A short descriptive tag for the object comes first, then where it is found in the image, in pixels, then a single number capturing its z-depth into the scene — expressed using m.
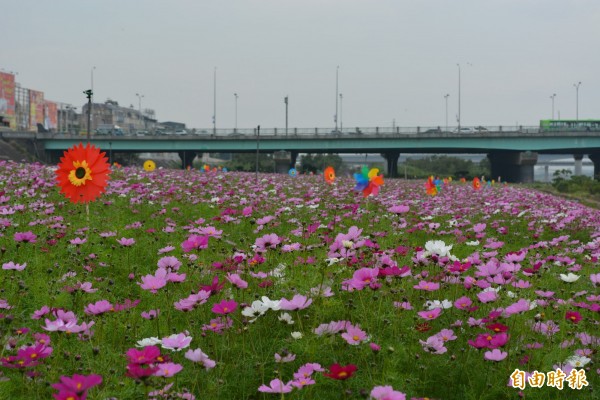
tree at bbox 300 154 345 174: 72.96
